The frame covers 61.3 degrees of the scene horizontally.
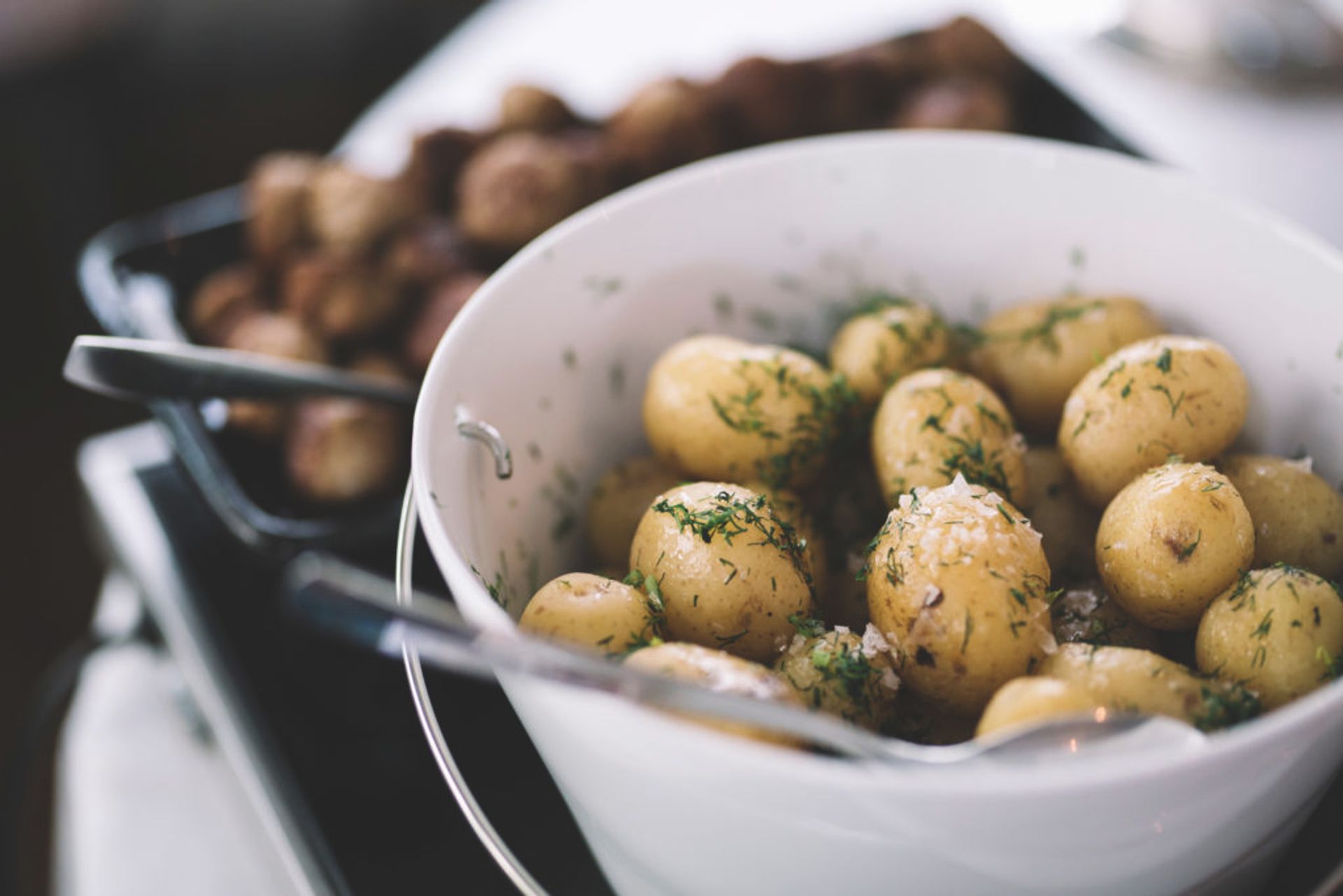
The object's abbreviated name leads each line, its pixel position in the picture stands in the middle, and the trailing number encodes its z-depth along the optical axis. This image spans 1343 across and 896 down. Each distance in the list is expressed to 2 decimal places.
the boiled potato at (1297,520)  0.59
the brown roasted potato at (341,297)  0.99
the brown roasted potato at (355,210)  1.05
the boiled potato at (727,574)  0.55
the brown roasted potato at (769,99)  1.10
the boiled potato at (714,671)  0.46
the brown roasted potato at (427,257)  1.02
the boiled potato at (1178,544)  0.54
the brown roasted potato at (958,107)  1.06
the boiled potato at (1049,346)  0.68
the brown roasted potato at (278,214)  1.06
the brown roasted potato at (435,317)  0.95
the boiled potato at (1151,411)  0.60
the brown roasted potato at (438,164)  1.09
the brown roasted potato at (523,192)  1.00
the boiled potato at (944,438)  0.61
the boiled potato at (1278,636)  0.50
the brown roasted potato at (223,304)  1.02
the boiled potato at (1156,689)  0.48
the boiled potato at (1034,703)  0.45
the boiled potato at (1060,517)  0.64
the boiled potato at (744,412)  0.64
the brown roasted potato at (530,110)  1.13
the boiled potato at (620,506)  0.67
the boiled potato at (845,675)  0.52
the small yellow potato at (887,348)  0.69
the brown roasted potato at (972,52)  1.16
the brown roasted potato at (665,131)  1.06
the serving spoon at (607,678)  0.42
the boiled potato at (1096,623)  0.57
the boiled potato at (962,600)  0.51
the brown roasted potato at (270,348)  0.94
